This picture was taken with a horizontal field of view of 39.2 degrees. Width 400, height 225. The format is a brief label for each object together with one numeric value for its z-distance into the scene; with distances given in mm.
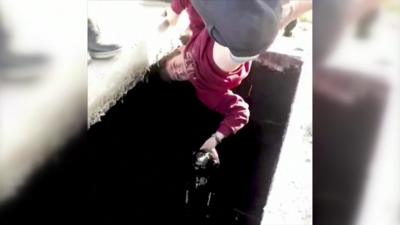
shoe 1198
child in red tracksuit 1096
